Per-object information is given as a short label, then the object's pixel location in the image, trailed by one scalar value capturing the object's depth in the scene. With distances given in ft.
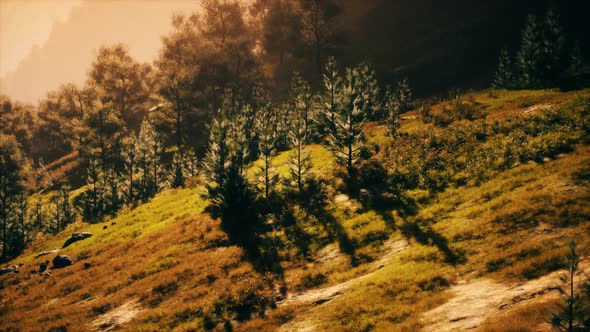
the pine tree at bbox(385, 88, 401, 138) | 108.78
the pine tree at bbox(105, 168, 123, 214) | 149.08
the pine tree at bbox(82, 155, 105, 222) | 149.38
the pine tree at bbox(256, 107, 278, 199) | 93.30
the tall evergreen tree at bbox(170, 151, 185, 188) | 160.86
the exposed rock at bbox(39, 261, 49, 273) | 92.89
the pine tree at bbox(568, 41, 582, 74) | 127.54
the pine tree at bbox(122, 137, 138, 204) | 153.79
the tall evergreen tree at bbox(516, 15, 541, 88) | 127.65
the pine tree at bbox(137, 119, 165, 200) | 156.76
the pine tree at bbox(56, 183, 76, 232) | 152.46
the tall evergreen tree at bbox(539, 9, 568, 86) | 124.16
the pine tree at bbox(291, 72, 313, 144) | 141.81
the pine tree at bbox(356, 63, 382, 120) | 151.22
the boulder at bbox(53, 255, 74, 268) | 91.86
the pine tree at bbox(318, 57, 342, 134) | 108.47
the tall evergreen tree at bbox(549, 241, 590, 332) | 26.48
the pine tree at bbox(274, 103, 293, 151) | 162.50
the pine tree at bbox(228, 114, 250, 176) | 92.12
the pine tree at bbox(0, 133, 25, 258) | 188.69
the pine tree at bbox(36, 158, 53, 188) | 243.07
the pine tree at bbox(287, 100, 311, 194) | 93.81
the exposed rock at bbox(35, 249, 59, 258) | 105.60
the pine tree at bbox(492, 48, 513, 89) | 141.59
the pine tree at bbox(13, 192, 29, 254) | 133.69
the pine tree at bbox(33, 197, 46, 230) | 168.55
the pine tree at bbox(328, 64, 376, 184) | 94.22
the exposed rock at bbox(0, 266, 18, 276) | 99.60
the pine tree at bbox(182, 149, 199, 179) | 155.84
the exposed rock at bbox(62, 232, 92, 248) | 108.06
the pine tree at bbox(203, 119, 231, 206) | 92.94
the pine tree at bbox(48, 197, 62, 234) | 150.82
